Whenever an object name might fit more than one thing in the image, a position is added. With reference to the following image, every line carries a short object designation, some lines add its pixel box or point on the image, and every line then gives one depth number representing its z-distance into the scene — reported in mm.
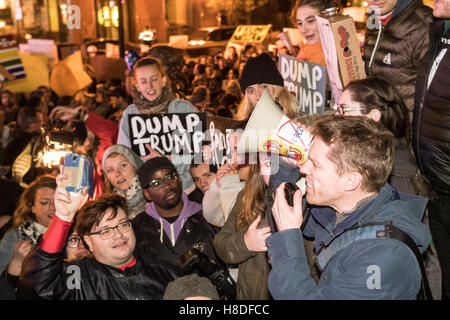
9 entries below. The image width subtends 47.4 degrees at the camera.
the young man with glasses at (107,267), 3072
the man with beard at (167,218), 3836
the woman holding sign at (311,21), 4215
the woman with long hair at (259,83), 3812
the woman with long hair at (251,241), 2867
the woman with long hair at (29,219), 4055
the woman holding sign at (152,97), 4742
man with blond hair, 1866
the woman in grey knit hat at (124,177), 4457
